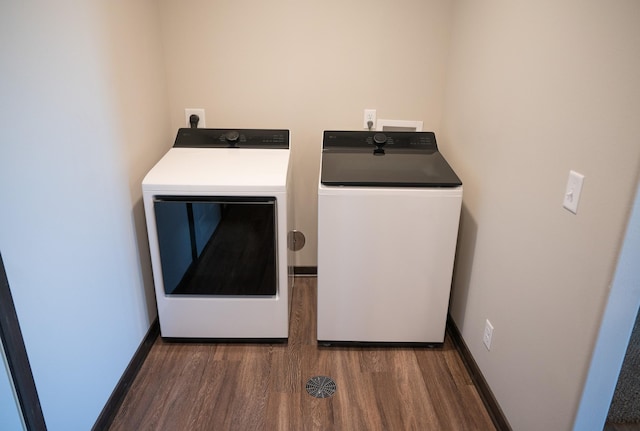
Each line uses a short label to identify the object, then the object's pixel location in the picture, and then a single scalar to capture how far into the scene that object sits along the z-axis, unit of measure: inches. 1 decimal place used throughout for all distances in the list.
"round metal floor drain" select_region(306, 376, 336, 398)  76.2
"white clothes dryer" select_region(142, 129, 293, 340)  75.0
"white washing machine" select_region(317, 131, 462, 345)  75.1
